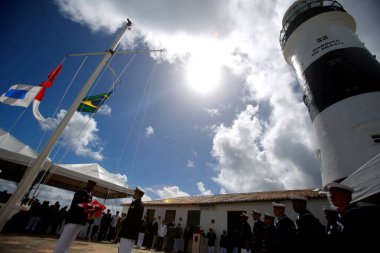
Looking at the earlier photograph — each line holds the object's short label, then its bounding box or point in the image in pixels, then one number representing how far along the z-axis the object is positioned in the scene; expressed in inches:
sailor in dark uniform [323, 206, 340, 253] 78.2
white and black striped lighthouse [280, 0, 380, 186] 277.1
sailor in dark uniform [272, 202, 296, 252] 153.3
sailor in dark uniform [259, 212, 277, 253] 183.4
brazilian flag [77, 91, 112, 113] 299.9
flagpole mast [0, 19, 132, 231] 148.9
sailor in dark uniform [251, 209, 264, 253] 248.1
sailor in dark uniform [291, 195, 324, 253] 134.1
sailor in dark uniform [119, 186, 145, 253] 167.4
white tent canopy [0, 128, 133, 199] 323.3
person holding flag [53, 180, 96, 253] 153.9
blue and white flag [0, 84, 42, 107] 225.9
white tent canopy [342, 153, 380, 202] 119.5
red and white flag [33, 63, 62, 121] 241.8
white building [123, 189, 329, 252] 453.6
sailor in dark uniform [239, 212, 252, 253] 307.9
